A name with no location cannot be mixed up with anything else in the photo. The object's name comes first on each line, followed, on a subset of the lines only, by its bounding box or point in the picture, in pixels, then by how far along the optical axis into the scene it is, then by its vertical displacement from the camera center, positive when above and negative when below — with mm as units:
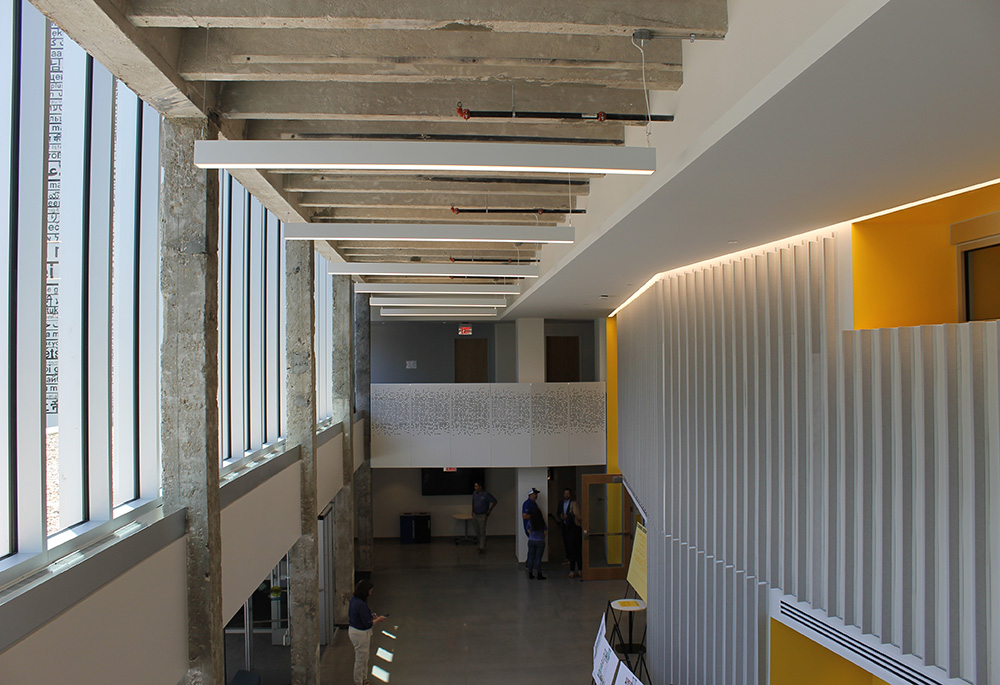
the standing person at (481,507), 13406 -2685
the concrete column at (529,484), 12422 -2089
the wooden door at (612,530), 11703 -2735
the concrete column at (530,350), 12859 +237
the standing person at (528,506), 11727 -2334
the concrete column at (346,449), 9672 -1144
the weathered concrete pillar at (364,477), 11961 -1900
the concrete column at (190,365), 3807 +2
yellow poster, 8320 -2414
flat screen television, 14789 -2421
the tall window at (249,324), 5605 +364
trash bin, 14438 -3299
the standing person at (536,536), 11703 -2812
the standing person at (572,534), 11859 -2830
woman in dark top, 7391 -2732
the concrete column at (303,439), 6820 -716
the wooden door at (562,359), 15461 +87
